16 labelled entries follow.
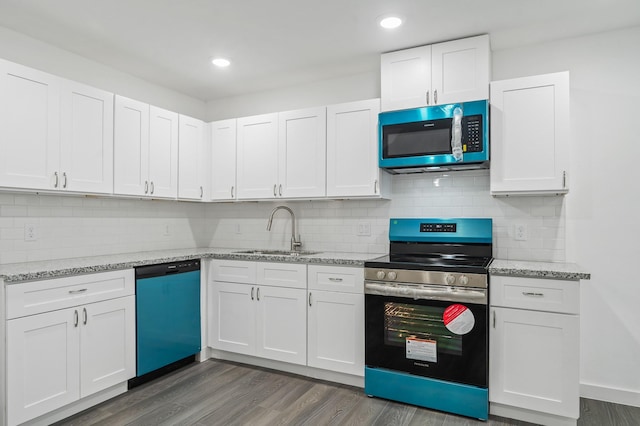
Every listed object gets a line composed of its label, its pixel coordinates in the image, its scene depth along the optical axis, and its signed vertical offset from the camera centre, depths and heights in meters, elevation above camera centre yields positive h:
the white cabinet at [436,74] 2.76 +1.04
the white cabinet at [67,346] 2.19 -0.83
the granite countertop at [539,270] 2.27 -0.33
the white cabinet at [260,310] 3.13 -0.81
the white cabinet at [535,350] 2.28 -0.81
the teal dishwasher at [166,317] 2.92 -0.82
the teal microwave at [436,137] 2.70 +0.56
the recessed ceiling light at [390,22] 2.55 +1.28
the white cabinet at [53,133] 2.41 +0.55
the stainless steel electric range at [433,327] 2.43 -0.73
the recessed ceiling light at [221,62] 3.24 +1.28
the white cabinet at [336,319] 2.89 -0.79
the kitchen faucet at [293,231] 3.74 -0.16
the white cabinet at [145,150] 3.08 +0.54
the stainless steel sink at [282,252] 3.61 -0.36
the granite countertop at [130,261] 2.30 -0.34
